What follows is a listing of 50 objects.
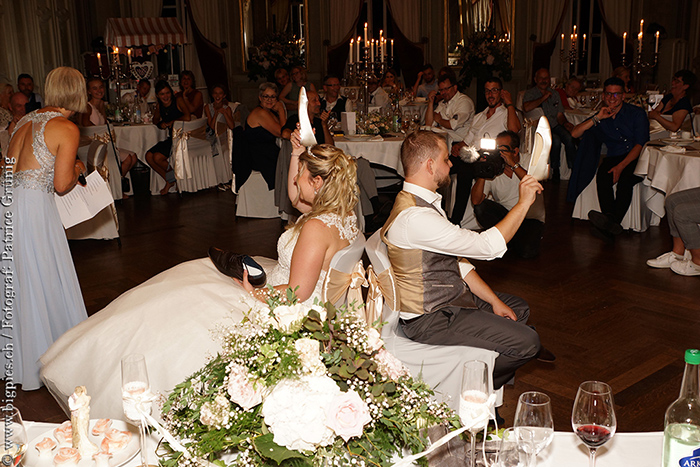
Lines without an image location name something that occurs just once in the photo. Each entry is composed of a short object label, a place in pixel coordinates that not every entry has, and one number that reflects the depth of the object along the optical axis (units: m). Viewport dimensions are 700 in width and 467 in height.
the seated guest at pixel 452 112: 7.31
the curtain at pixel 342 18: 13.43
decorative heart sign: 12.34
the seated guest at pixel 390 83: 10.44
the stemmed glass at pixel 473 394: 1.30
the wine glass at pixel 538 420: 1.30
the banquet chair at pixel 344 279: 2.72
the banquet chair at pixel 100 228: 6.12
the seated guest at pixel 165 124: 8.16
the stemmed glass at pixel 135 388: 1.36
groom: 2.59
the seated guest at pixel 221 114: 8.47
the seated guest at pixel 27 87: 8.63
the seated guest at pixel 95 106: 7.26
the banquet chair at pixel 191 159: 7.98
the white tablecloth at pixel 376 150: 6.29
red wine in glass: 1.31
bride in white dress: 2.48
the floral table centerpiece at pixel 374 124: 6.70
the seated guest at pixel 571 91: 9.52
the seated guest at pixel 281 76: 8.91
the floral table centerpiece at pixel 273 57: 11.87
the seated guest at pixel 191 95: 8.75
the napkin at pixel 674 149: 5.44
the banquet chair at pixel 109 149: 6.62
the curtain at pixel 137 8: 12.26
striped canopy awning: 11.83
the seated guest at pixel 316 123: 6.27
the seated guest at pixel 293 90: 8.55
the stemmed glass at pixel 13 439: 1.27
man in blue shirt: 5.90
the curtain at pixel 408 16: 13.82
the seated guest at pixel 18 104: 7.12
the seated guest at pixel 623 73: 9.88
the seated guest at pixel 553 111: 8.35
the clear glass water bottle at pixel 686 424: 1.23
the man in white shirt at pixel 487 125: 6.09
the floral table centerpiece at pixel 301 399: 1.10
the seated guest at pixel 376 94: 9.59
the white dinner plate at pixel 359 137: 6.42
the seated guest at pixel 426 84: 10.63
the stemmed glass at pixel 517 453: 1.24
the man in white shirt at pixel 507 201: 5.19
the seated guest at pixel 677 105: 6.60
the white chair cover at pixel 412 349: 2.62
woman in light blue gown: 3.28
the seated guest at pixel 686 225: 4.73
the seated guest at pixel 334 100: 8.37
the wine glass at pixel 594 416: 1.31
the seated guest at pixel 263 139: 6.71
